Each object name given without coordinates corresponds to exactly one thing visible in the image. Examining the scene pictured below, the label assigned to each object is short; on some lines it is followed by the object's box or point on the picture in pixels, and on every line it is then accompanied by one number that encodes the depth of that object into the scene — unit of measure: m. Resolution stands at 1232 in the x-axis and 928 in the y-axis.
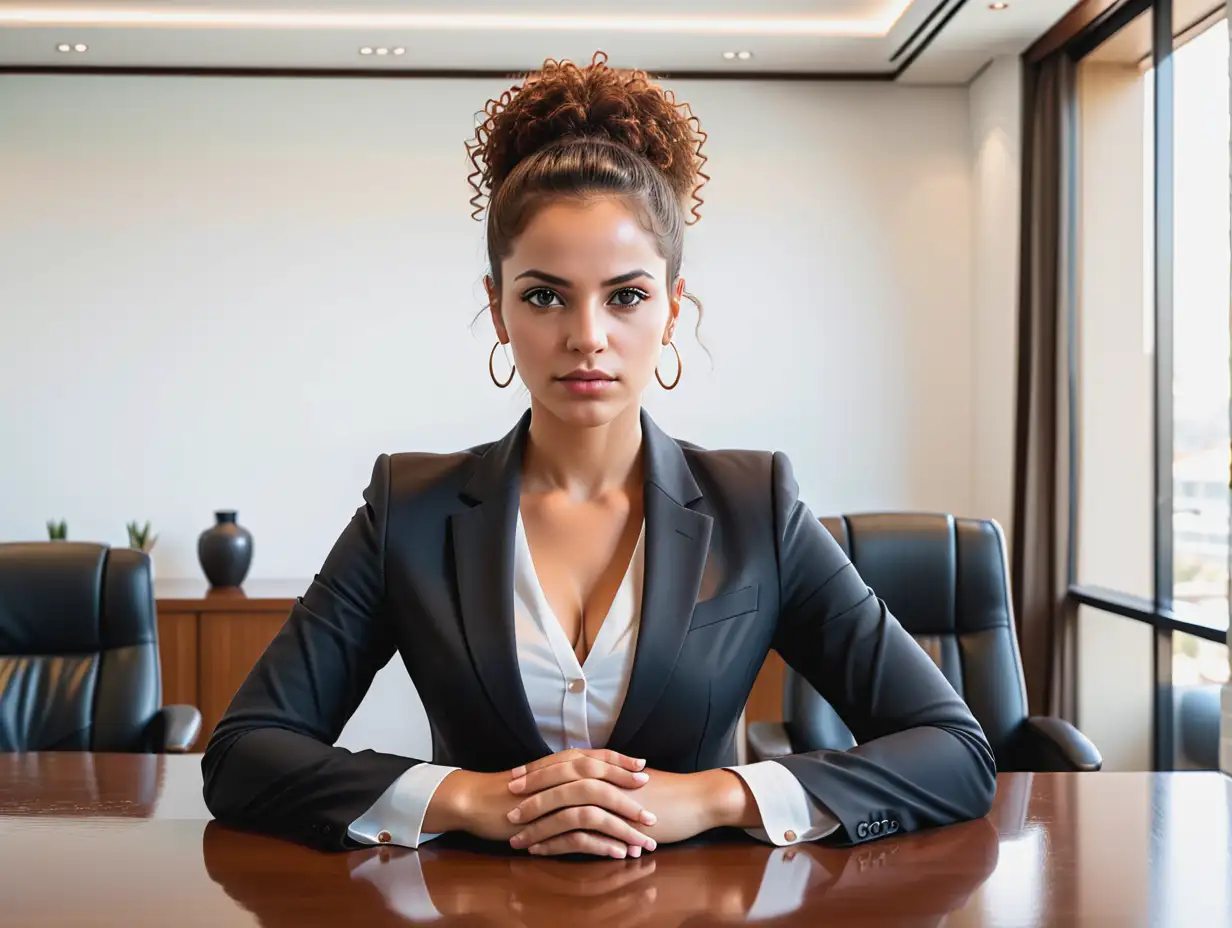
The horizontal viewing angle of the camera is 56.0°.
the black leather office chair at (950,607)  2.58
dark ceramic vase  4.41
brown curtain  4.29
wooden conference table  1.02
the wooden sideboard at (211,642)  4.12
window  3.57
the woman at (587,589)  1.32
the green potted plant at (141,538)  4.60
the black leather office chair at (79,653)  2.60
